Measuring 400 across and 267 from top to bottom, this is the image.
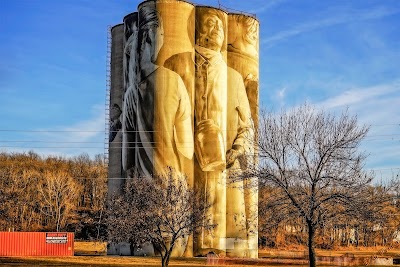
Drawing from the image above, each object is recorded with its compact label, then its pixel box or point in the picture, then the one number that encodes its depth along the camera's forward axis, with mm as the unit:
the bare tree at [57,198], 109875
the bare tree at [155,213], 41219
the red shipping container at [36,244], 62656
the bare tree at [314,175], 30094
